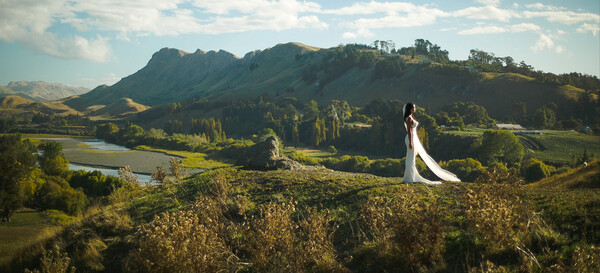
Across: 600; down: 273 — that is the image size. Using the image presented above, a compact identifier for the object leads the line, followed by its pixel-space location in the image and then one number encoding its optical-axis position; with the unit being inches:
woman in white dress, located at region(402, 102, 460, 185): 574.6
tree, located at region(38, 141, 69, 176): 2079.2
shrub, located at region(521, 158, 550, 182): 1768.0
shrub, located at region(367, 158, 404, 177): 2148.3
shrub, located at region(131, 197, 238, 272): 311.3
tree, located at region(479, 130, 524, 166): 2271.2
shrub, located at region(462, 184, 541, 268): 294.2
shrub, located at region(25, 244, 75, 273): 342.0
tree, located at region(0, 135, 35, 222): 1337.4
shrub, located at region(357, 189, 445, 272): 307.9
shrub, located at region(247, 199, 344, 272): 323.0
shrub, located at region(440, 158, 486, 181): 1855.3
